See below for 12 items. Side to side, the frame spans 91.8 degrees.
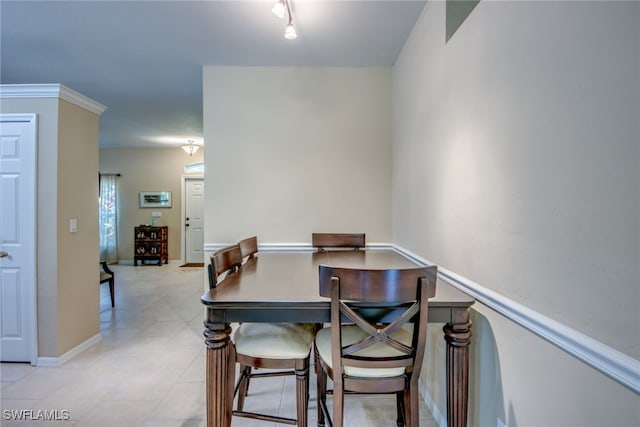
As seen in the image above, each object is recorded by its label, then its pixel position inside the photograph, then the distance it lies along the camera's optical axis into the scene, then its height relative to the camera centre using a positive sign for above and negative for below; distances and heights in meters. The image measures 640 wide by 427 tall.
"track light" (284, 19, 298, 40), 1.91 +1.12
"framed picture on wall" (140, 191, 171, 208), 6.92 +0.33
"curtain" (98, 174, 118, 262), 6.85 -0.04
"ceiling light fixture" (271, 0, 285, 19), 1.73 +1.16
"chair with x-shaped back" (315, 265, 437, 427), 1.12 -0.43
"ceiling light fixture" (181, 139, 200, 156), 6.09 +1.32
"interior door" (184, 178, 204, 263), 6.96 -0.14
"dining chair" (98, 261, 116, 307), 3.67 -0.76
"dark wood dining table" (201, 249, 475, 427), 1.23 -0.42
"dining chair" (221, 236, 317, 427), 1.42 -0.63
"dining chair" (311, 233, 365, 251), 2.66 -0.23
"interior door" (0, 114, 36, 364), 2.41 -0.13
